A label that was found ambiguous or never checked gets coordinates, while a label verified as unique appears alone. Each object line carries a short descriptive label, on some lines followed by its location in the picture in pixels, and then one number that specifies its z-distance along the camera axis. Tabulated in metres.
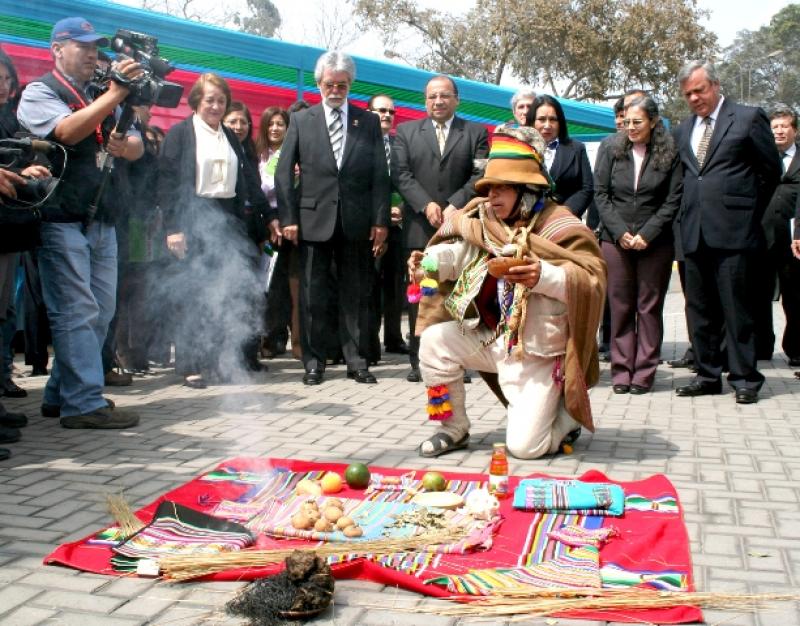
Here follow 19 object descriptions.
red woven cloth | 3.18
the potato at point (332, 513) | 3.72
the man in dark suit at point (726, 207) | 6.65
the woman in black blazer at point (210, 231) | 6.97
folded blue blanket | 3.93
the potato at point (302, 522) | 3.65
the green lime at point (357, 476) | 4.32
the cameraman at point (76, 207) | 5.36
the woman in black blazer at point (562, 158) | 7.31
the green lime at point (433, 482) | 4.25
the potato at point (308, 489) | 4.17
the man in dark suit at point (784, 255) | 8.73
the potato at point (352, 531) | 3.58
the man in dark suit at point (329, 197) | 7.39
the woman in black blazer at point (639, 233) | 7.07
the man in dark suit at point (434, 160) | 7.43
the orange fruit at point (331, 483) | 4.26
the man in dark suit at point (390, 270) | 9.03
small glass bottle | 4.18
